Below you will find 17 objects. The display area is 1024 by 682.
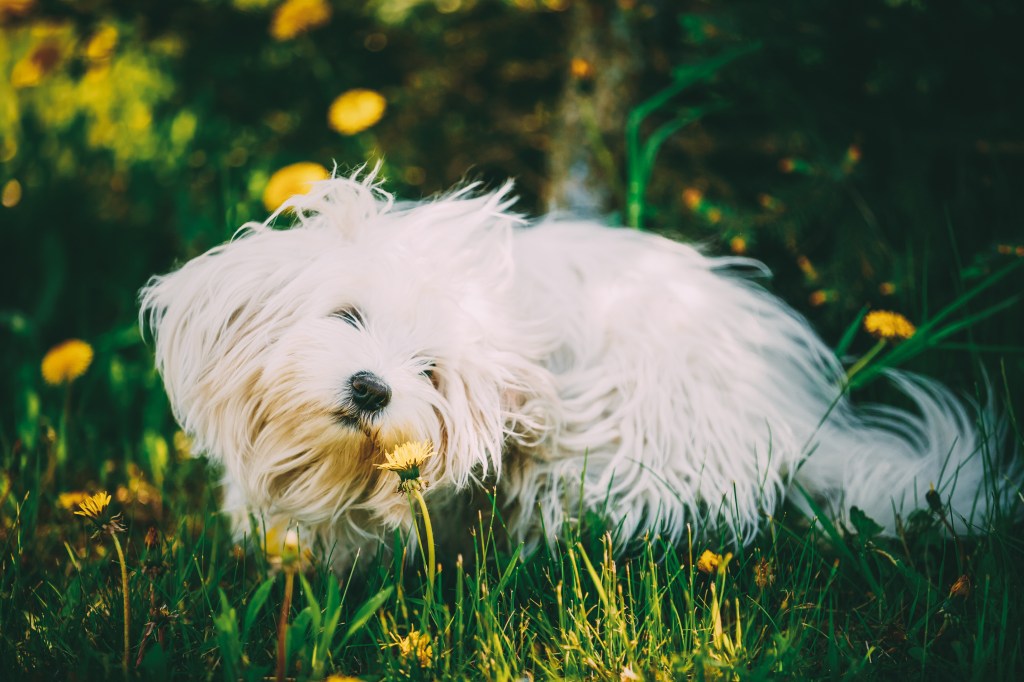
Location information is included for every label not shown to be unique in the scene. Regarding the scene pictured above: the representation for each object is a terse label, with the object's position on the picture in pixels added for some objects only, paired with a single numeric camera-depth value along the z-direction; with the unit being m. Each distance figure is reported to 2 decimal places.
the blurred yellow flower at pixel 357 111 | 2.54
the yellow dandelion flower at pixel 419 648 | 1.32
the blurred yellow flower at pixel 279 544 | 1.71
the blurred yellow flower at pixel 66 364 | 2.19
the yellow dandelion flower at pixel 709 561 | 1.49
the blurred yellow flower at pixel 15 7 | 2.40
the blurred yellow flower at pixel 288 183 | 2.46
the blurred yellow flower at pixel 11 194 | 2.97
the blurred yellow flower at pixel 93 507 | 1.28
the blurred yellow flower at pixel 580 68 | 2.51
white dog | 1.50
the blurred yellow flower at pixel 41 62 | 2.62
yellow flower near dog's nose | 1.25
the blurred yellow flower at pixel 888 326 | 1.85
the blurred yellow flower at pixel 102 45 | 2.69
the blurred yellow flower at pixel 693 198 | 2.35
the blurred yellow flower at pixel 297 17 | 2.54
